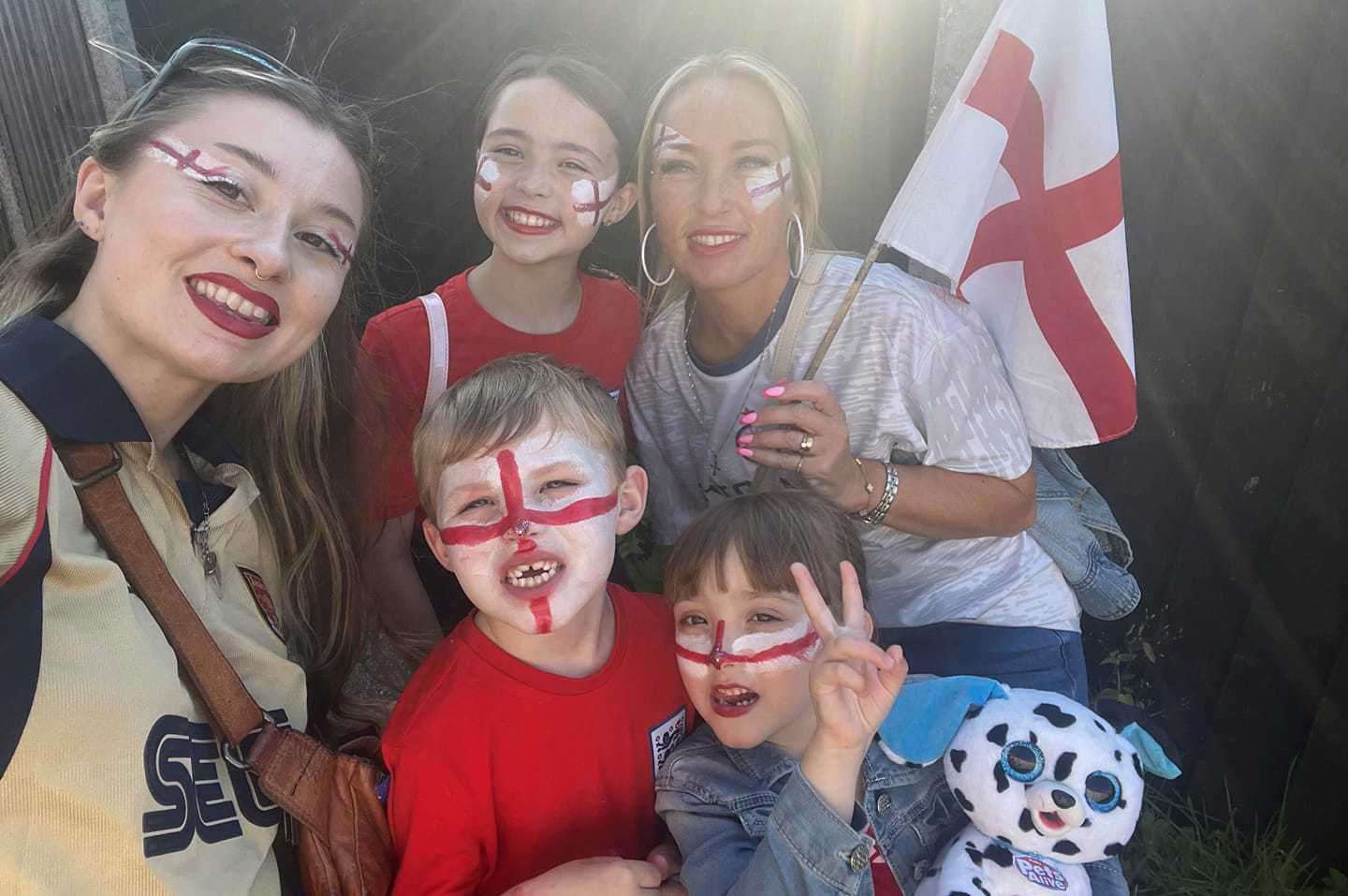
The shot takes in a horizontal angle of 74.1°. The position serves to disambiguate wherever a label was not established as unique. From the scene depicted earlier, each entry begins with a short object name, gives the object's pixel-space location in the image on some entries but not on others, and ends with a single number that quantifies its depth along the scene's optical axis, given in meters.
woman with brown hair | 0.43
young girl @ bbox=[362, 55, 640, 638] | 0.79
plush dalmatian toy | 0.53
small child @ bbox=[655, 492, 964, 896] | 0.48
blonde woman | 0.69
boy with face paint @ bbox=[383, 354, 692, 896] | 0.54
